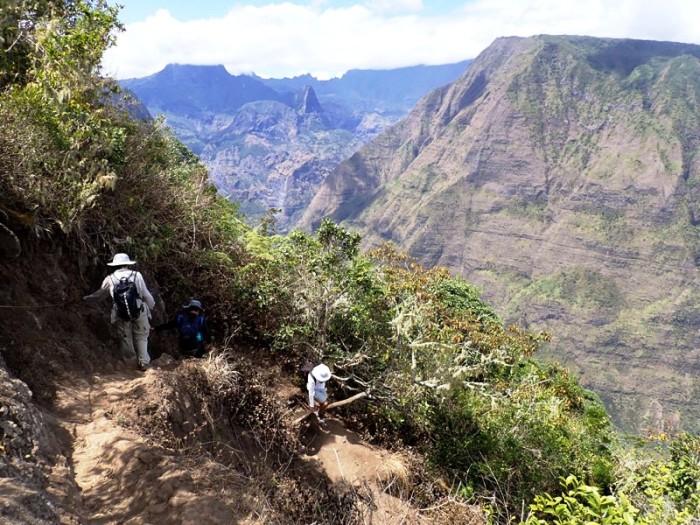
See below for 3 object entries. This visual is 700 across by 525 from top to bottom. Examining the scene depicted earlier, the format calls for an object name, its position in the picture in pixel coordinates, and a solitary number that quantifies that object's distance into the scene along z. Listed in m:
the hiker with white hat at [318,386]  7.67
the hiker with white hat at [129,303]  6.20
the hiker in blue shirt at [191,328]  7.20
